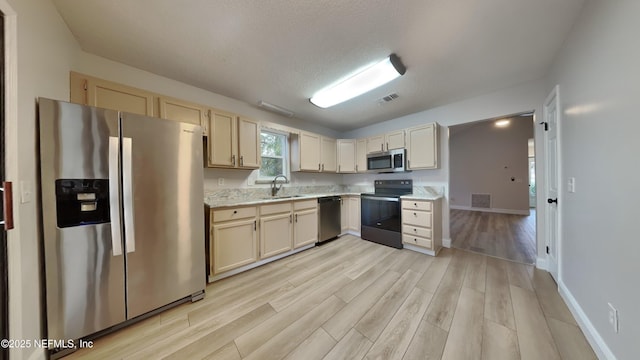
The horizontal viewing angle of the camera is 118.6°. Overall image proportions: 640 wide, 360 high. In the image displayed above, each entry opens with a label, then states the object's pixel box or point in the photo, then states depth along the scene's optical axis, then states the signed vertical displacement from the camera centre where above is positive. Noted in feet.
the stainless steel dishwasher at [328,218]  11.13 -2.43
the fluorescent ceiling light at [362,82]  6.86 +3.97
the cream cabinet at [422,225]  9.40 -2.50
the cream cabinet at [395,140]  11.57 +2.31
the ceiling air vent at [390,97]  9.45 +4.07
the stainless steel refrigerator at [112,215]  4.25 -0.89
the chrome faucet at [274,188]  11.26 -0.54
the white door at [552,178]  6.55 -0.14
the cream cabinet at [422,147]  10.36 +1.67
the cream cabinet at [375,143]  12.48 +2.27
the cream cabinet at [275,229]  8.59 -2.38
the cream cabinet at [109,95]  5.65 +2.77
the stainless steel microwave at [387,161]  11.41 +1.02
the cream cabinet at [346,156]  13.98 +1.61
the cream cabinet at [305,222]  9.87 -2.39
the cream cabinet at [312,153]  11.89 +1.70
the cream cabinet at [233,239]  7.22 -2.38
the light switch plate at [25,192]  3.69 -0.17
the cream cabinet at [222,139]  8.09 +1.78
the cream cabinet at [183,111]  6.97 +2.70
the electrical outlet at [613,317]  3.59 -2.79
